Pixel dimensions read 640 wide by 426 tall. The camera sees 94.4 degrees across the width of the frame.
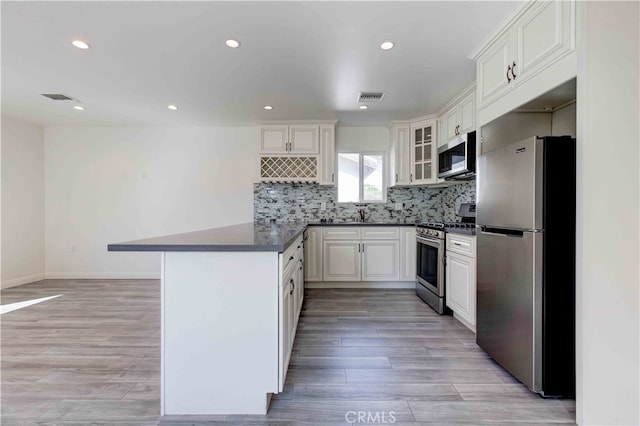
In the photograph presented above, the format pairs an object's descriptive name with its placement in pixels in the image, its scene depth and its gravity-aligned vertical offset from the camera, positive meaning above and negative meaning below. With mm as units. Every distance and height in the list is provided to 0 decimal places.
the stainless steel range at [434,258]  3109 -532
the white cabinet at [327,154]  4285 +831
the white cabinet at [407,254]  4008 -579
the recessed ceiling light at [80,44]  2268 +1298
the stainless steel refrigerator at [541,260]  1646 -285
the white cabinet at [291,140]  4273 +1037
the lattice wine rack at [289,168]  4285 +629
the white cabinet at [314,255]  4070 -601
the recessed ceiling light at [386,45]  2270 +1293
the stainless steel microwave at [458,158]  2971 +577
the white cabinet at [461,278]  2571 -622
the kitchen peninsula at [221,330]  1565 -630
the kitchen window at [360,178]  4688 +530
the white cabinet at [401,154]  4242 +823
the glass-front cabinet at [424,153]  3940 +808
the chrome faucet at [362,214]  4617 -41
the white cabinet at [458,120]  3053 +1049
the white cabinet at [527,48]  1576 +1016
